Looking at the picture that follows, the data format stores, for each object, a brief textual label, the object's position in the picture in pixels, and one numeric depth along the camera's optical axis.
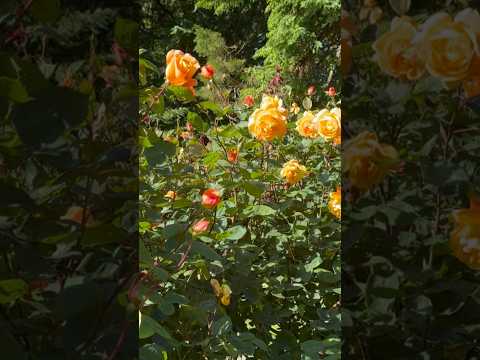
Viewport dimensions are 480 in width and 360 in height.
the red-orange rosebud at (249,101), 2.47
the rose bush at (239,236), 1.37
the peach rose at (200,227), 1.33
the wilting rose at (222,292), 1.51
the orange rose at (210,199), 1.41
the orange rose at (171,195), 1.76
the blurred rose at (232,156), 1.98
